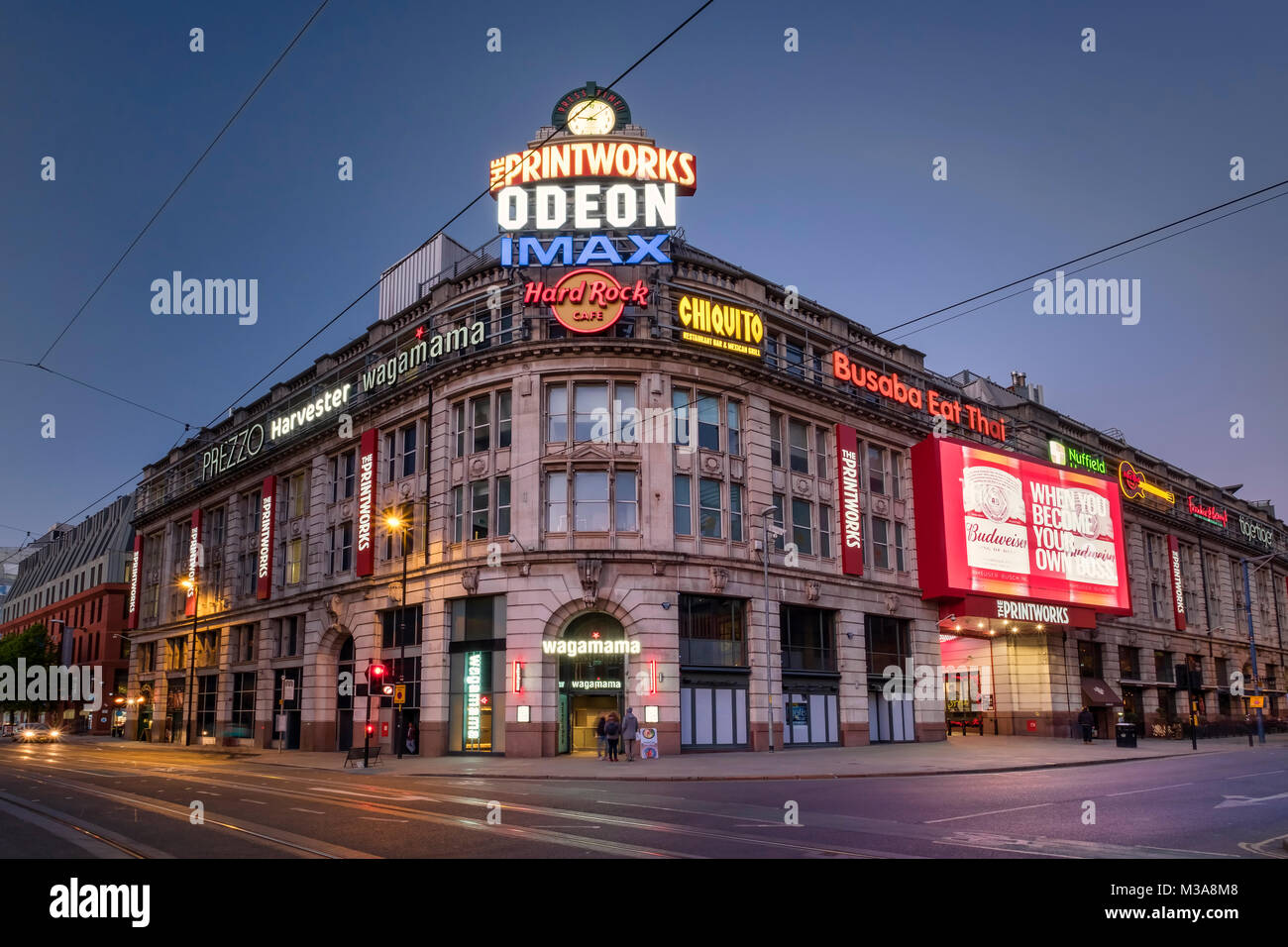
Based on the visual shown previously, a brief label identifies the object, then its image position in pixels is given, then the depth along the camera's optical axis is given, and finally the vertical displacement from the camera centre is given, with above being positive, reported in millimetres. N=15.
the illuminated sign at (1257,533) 85919 +9177
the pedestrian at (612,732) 34812 -3025
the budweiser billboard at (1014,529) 51312 +6138
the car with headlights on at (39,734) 75875 -6244
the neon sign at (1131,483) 67500 +10636
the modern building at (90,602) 94500 +5235
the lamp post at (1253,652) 52594 -970
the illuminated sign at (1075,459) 62406 +11628
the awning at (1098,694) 59812 -3316
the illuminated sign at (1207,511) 76375 +9883
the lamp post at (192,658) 61688 -406
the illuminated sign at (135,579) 76562 +5612
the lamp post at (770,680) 41531 -1497
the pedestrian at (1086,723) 51406 -4318
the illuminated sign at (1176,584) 71250 +3862
